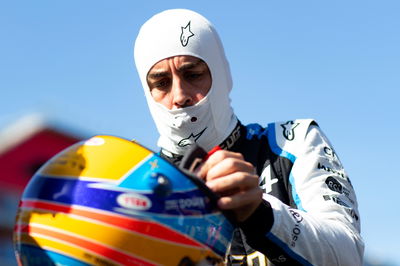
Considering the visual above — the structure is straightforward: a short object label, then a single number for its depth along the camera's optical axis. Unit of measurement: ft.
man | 7.16
